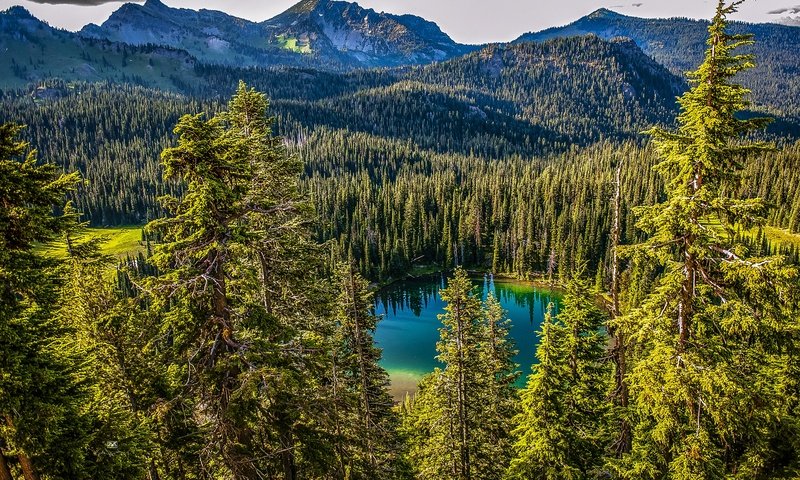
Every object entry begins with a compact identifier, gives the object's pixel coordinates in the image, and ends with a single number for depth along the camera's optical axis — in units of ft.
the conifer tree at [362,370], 79.66
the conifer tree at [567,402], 62.90
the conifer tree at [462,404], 76.69
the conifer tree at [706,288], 36.42
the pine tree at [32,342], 33.47
